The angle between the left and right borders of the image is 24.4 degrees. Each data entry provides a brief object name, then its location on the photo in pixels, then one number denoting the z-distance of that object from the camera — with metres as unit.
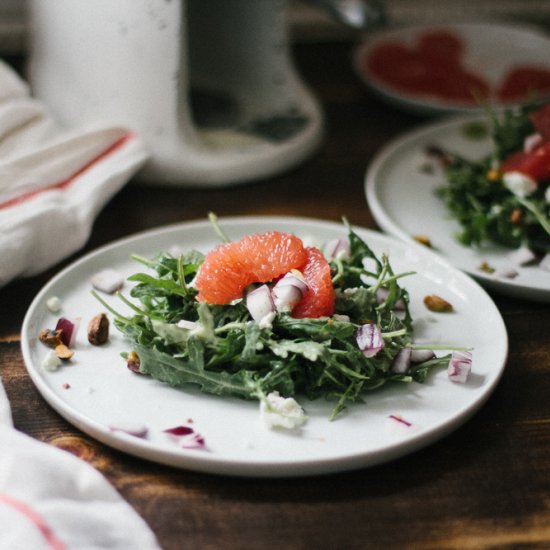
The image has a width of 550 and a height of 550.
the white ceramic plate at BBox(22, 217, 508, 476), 0.53
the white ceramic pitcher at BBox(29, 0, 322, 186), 0.73
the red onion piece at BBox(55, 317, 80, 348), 0.60
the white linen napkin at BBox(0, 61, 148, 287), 0.65
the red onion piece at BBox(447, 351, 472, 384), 0.57
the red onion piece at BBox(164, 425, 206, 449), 0.54
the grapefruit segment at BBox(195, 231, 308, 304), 0.58
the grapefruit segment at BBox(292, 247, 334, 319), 0.57
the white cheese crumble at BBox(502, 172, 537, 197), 0.69
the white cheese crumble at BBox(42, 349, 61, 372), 0.58
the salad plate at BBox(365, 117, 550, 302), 0.66
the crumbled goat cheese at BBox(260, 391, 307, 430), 0.55
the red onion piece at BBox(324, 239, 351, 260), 0.64
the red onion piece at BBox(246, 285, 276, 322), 0.57
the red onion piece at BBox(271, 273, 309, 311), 0.57
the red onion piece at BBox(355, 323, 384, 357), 0.56
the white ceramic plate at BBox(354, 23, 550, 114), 0.93
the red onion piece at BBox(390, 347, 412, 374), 0.57
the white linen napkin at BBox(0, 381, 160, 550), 0.49
